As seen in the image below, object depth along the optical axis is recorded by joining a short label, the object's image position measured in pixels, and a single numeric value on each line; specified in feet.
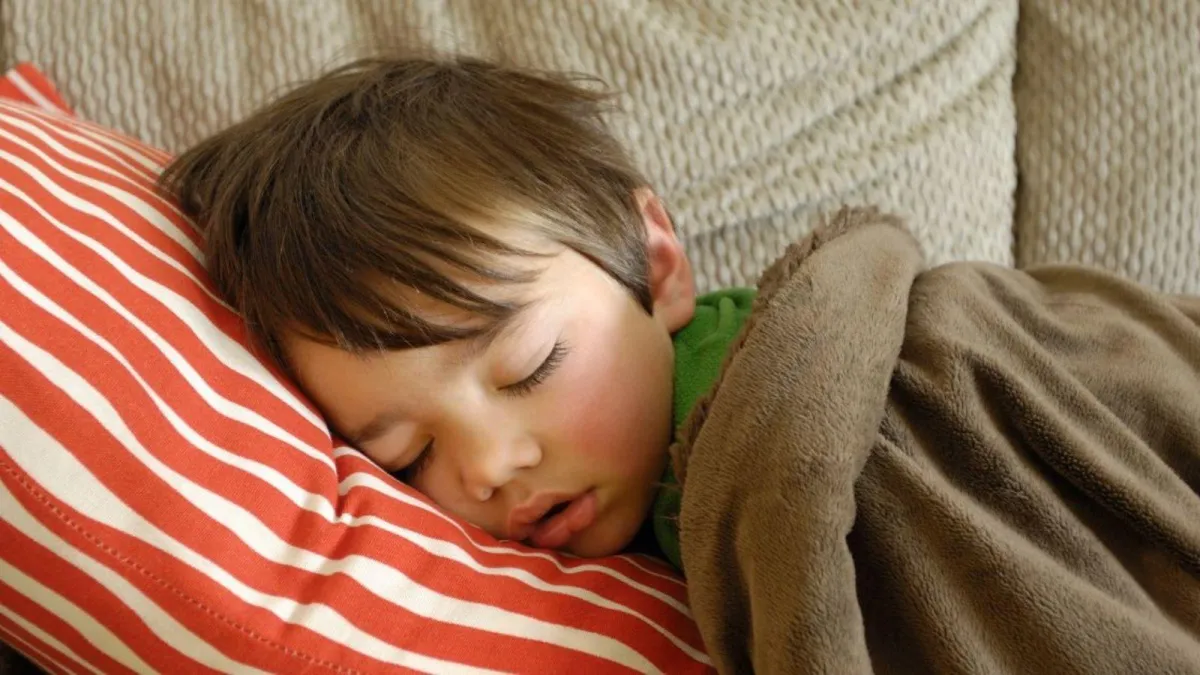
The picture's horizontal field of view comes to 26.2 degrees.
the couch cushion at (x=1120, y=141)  3.09
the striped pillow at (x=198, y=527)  2.38
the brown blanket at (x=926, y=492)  2.36
